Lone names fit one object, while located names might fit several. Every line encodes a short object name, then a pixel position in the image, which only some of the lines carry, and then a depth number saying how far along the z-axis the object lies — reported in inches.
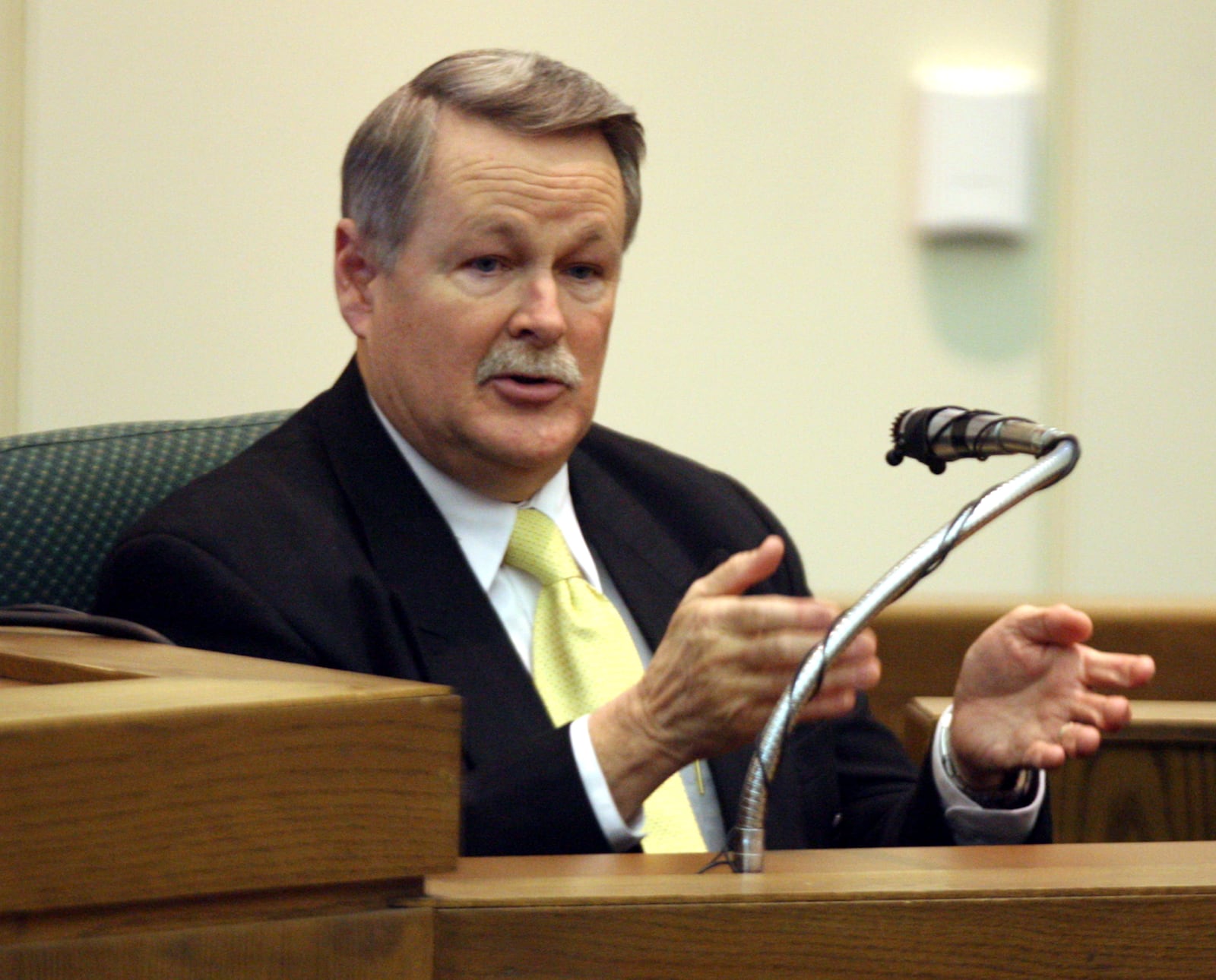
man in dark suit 190.7
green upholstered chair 194.7
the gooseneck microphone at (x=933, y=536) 181.9
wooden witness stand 165.7
